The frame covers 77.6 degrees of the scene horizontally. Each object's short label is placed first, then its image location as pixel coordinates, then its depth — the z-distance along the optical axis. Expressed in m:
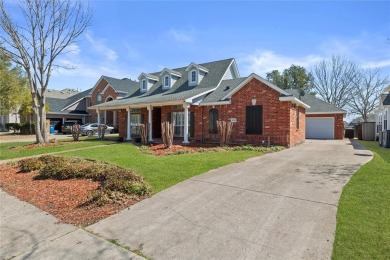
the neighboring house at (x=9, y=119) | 38.91
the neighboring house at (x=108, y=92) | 34.56
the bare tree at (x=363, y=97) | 39.59
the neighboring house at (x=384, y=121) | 14.92
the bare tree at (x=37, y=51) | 17.08
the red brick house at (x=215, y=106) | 14.86
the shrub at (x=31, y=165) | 9.09
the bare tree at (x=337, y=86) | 41.47
